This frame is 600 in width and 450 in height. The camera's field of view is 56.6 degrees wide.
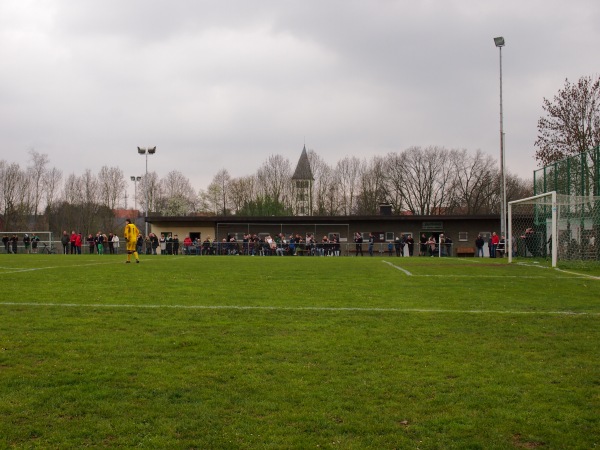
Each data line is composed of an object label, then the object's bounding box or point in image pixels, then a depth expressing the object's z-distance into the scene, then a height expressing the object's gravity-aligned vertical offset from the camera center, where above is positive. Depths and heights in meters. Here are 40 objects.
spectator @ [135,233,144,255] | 43.17 -0.86
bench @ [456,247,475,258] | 46.50 -1.52
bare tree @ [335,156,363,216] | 73.69 +7.13
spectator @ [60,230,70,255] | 42.97 -0.50
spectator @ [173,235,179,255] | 42.59 -0.84
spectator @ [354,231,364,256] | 42.25 -0.58
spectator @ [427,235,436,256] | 39.38 -0.85
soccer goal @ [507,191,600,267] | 22.39 +0.10
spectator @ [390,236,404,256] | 40.74 -0.96
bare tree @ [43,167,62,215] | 70.25 +5.74
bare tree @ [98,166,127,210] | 74.84 +6.56
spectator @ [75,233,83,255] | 41.63 -0.41
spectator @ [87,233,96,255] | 42.78 -0.51
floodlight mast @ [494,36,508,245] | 36.44 +4.92
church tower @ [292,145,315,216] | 71.44 +5.25
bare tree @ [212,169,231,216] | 76.25 +6.41
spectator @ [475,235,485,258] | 39.88 -0.73
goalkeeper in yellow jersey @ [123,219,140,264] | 23.27 +0.01
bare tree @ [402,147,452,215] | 72.00 +6.65
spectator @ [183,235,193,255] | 42.22 -0.83
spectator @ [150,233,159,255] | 41.94 -0.52
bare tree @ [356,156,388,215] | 72.44 +5.95
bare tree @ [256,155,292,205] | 72.81 +7.29
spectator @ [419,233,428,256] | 42.74 -1.16
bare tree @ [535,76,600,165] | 35.12 +7.09
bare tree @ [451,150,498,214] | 70.94 +6.14
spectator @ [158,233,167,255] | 44.61 -0.89
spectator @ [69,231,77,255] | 41.47 -0.26
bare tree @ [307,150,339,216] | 72.00 +5.94
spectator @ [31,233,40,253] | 45.08 -0.59
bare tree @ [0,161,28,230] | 65.56 +4.77
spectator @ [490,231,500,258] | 35.72 -0.80
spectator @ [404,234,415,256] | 40.68 -0.83
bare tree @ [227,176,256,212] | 75.12 +5.89
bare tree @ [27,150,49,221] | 68.50 +6.48
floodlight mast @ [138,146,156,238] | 47.22 +7.15
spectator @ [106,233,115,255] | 42.71 -0.75
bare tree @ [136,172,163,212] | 76.75 +5.99
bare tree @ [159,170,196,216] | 74.75 +5.29
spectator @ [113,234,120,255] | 42.97 -0.69
